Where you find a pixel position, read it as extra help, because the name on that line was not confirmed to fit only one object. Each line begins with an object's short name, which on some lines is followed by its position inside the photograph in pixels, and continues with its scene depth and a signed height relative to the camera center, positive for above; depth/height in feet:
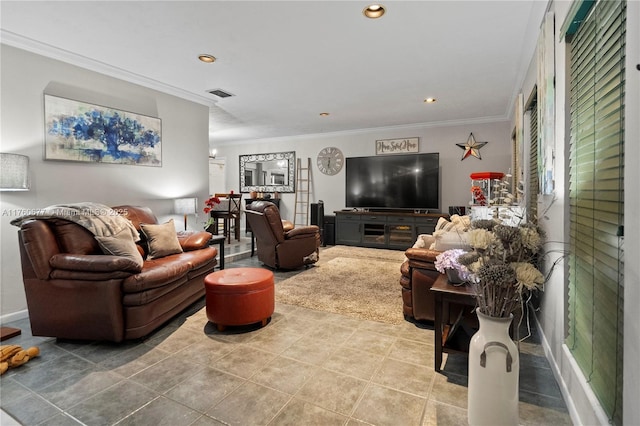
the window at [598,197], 3.97 +0.06
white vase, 4.62 -2.48
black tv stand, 20.09 -1.66
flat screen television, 20.54 +1.32
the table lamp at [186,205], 13.85 -0.10
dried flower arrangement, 4.37 -0.85
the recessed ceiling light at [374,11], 7.98 +4.77
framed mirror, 26.02 +2.51
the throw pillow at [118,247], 8.61 -1.17
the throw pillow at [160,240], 10.61 -1.23
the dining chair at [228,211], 20.74 -0.54
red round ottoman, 8.59 -2.59
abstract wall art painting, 10.53 +2.50
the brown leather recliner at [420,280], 8.49 -2.09
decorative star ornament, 19.88 +3.32
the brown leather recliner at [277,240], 14.74 -1.74
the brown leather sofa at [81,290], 7.57 -2.03
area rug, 10.30 -3.29
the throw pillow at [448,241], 8.08 -1.00
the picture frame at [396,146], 21.67 +3.79
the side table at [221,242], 12.72 -1.51
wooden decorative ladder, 25.43 +0.74
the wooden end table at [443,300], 6.47 -1.97
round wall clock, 24.21 +3.14
